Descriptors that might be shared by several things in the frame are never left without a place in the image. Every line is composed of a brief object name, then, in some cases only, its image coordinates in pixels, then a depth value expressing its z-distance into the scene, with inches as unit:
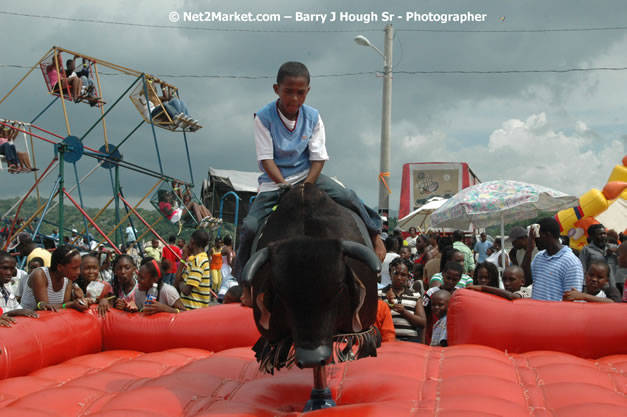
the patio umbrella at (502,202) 318.3
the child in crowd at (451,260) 254.1
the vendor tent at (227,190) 672.4
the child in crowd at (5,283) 224.1
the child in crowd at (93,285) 237.5
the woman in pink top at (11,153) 467.5
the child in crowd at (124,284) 239.6
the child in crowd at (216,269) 410.0
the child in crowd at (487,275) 245.5
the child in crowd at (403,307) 211.8
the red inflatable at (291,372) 142.2
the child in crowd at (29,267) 266.3
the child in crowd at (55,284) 223.1
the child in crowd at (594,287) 207.2
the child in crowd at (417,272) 342.6
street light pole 510.0
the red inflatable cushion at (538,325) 195.2
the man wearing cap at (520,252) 267.4
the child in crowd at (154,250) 530.3
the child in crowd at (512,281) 216.4
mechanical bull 113.4
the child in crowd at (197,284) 260.8
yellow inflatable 429.7
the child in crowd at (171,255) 418.9
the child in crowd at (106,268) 420.1
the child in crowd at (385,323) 203.5
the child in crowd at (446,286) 231.3
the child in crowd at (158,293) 233.3
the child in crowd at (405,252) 396.4
